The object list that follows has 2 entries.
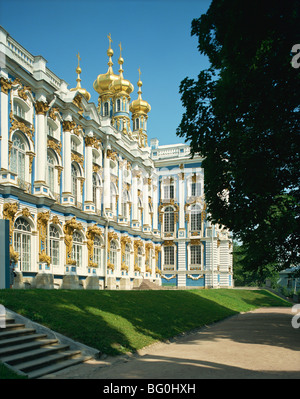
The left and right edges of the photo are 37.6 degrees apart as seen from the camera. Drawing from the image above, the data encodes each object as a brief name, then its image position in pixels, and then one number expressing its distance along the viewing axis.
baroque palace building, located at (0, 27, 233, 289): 23.44
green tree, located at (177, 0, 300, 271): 12.74
